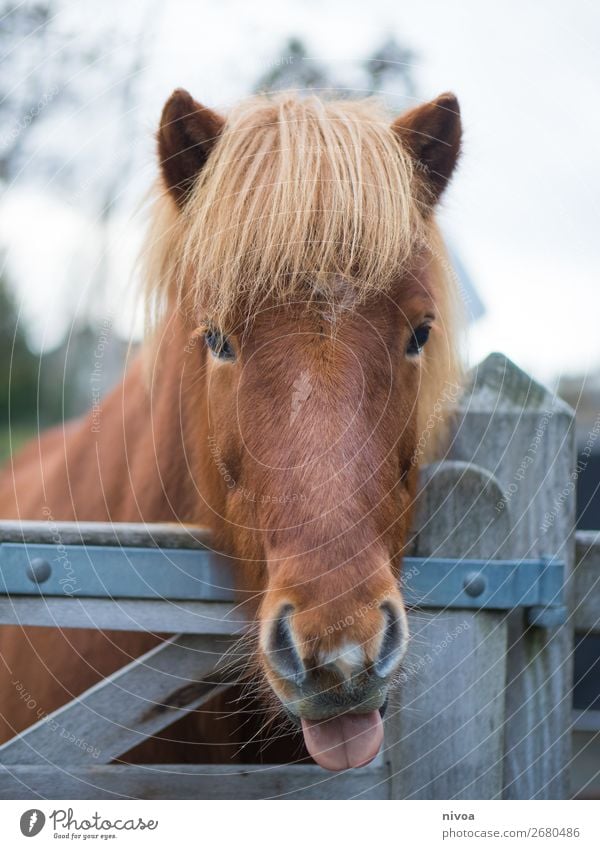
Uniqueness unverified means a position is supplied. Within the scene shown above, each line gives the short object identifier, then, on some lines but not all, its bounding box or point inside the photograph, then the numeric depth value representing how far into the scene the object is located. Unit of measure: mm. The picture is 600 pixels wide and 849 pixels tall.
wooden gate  1370
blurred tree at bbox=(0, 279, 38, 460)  8450
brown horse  1218
